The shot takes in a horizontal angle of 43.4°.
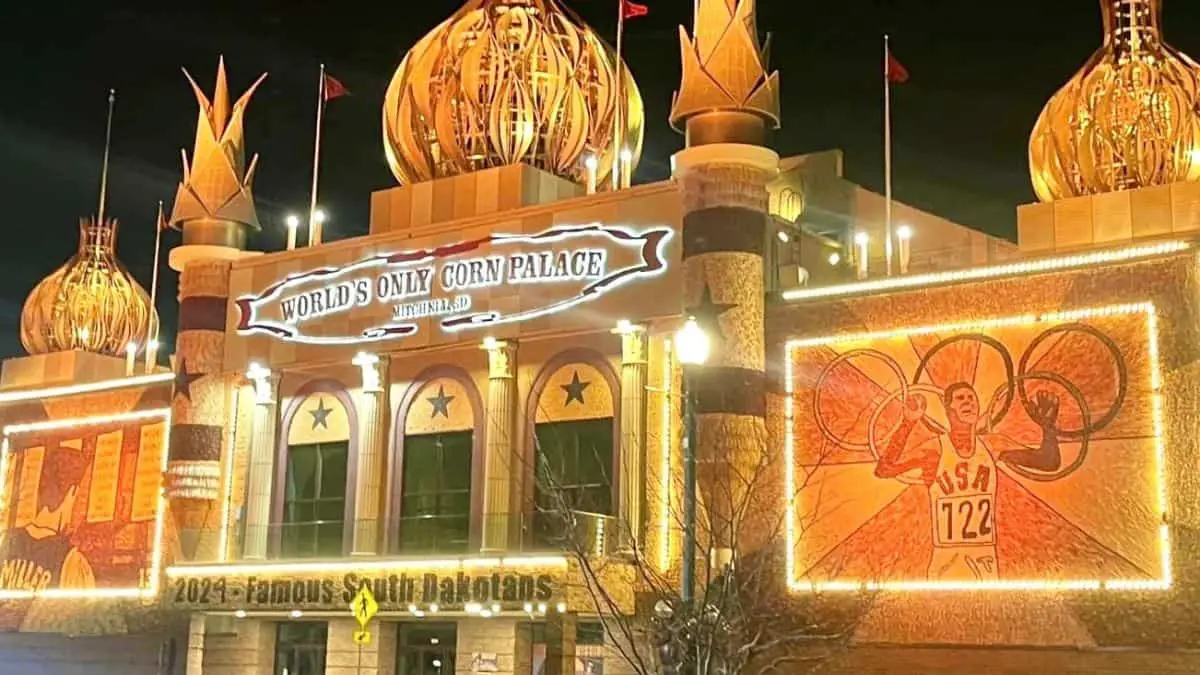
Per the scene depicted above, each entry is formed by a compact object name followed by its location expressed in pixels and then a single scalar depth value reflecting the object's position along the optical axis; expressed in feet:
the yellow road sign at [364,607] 99.09
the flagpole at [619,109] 120.26
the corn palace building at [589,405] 93.04
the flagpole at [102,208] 167.43
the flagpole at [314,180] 134.10
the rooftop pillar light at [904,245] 111.86
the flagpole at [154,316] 164.14
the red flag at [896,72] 118.52
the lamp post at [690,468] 66.90
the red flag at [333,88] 141.08
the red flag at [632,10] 119.65
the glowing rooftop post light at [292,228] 133.49
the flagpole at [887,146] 112.47
